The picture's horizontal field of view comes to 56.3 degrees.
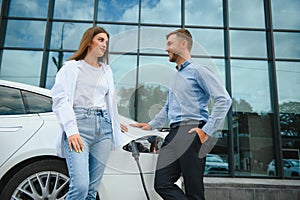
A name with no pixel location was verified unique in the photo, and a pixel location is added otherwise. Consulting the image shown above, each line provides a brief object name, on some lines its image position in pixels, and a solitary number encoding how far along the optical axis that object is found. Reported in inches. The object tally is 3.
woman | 67.6
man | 75.0
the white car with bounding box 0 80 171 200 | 84.7
